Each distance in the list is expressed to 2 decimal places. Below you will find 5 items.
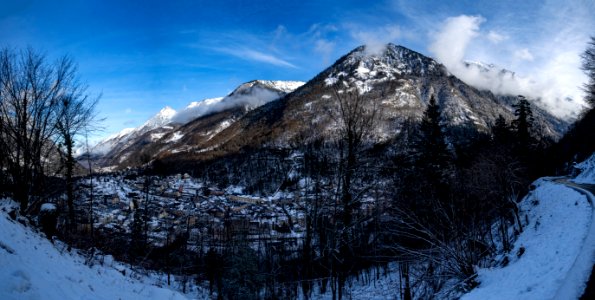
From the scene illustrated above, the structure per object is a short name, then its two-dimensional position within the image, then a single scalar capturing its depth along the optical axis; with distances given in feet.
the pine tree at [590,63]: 92.27
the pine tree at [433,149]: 78.59
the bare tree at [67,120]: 44.45
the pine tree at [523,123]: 116.86
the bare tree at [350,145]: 26.99
